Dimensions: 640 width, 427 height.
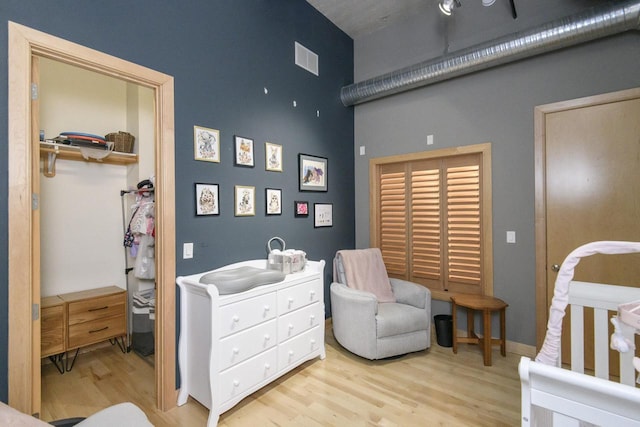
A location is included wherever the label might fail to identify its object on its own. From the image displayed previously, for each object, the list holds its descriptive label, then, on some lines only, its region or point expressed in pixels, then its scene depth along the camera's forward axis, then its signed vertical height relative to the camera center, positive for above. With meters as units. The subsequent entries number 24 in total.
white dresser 1.89 -0.90
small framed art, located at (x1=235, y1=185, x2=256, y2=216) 2.54 +0.12
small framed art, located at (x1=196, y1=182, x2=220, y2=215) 2.26 +0.12
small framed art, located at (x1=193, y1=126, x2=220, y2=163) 2.24 +0.56
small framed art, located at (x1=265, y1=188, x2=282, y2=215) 2.81 +0.13
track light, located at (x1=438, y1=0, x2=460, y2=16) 2.52 +1.80
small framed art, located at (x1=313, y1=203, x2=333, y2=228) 3.38 -0.02
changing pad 1.95 -0.46
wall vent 3.13 +1.72
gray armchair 2.59 -1.00
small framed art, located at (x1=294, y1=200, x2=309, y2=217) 3.13 +0.06
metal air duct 2.25 +1.49
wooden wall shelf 2.50 +0.58
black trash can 2.98 -1.23
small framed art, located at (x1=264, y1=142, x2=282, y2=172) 2.79 +0.57
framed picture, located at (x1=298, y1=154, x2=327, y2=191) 3.18 +0.47
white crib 0.74 -0.50
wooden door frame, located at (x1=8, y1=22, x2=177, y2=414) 1.46 +0.12
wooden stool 2.60 -1.04
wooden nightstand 2.43 -0.94
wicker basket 2.93 +0.77
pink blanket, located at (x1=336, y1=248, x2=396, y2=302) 3.12 -0.66
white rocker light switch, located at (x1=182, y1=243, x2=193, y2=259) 2.17 -0.27
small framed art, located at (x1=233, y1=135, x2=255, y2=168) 2.52 +0.56
